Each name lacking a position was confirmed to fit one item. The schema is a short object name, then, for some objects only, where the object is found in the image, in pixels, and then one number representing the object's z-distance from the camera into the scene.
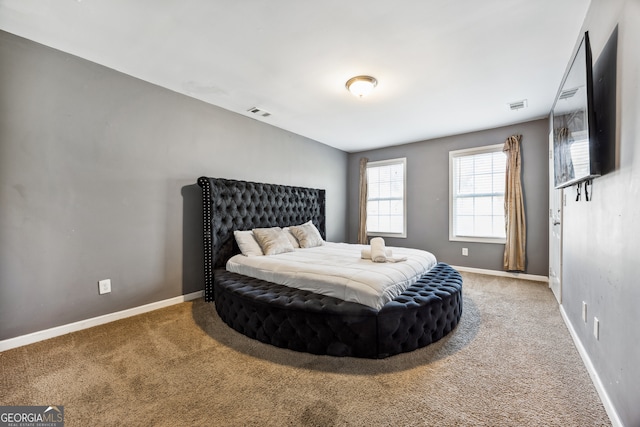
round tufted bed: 1.97
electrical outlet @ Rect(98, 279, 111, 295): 2.65
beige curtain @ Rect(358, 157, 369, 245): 5.90
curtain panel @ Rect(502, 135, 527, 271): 4.19
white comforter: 2.09
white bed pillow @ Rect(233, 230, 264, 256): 3.33
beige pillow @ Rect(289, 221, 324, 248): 3.99
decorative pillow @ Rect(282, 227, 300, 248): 3.93
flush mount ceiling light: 2.86
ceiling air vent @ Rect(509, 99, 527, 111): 3.52
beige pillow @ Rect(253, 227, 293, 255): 3.42
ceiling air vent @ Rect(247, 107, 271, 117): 3.78
